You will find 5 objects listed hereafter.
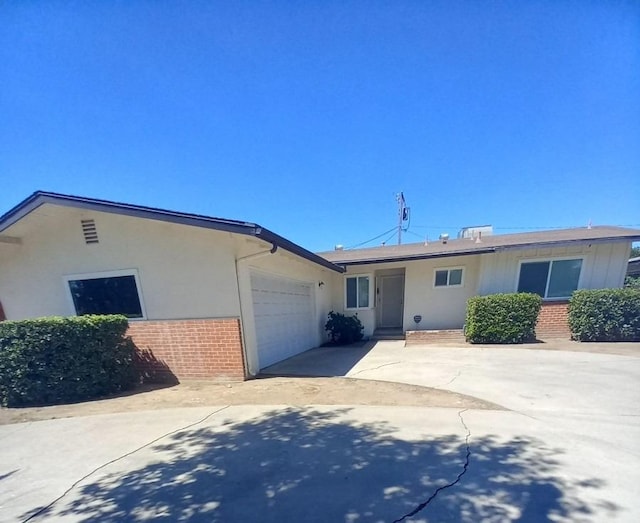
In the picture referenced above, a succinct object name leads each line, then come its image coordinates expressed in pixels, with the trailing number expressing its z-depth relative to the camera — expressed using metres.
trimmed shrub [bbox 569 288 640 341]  8.08
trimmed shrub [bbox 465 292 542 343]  8.71
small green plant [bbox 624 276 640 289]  13.29
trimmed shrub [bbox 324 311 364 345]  10.92
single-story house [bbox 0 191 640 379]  5.92
